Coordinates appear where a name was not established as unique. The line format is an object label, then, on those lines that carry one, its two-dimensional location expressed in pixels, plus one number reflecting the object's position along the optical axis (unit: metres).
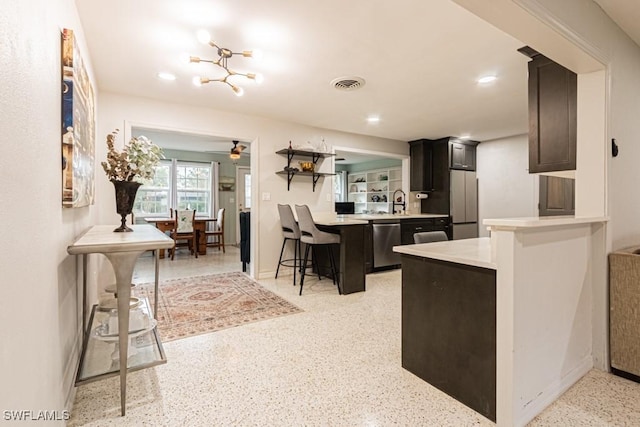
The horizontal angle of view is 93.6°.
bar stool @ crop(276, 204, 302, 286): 3.84
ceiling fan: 5.81
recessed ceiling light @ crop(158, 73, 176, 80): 2.81
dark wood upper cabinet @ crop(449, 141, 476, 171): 5.43
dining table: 6.20
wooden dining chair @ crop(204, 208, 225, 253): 6.47
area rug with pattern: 2.60
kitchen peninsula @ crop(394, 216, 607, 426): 1.36
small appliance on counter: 6.37
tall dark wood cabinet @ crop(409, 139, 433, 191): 5.60
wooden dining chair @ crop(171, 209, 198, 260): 5.98
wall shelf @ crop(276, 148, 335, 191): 4.28
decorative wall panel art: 1.45
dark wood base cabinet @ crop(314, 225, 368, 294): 3.50
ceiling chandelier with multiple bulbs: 1.97
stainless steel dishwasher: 4.61
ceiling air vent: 2.88
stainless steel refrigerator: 5.46
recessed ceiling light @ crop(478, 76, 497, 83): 2.84
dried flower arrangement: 1.85
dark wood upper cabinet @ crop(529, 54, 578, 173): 2.06
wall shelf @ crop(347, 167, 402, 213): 7.76
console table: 1.39
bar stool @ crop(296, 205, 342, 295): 3.43
